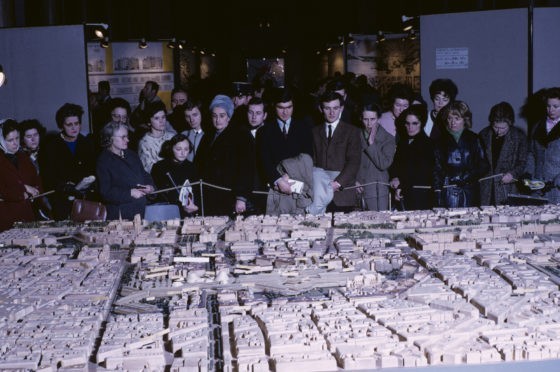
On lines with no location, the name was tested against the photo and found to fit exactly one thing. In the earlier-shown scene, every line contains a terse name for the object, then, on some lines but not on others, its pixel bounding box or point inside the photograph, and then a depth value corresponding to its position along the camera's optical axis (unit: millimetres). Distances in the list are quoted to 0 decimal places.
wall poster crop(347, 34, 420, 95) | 15617
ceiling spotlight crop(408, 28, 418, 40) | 12966
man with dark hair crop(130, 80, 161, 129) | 11086
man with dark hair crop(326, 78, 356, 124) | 9320
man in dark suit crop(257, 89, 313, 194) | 8242
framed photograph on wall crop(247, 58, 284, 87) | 25922
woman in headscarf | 8141
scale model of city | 3504
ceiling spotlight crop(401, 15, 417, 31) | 10730
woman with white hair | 7484
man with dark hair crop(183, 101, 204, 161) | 8461
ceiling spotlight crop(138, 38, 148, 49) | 14336
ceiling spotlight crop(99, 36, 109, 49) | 11805
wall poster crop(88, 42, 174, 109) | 14461
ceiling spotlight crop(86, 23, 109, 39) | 10516
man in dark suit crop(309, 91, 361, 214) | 8258
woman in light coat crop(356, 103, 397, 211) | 8453
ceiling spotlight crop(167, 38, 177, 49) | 14948
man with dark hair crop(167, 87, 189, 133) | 10500
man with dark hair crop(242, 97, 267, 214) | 8219
